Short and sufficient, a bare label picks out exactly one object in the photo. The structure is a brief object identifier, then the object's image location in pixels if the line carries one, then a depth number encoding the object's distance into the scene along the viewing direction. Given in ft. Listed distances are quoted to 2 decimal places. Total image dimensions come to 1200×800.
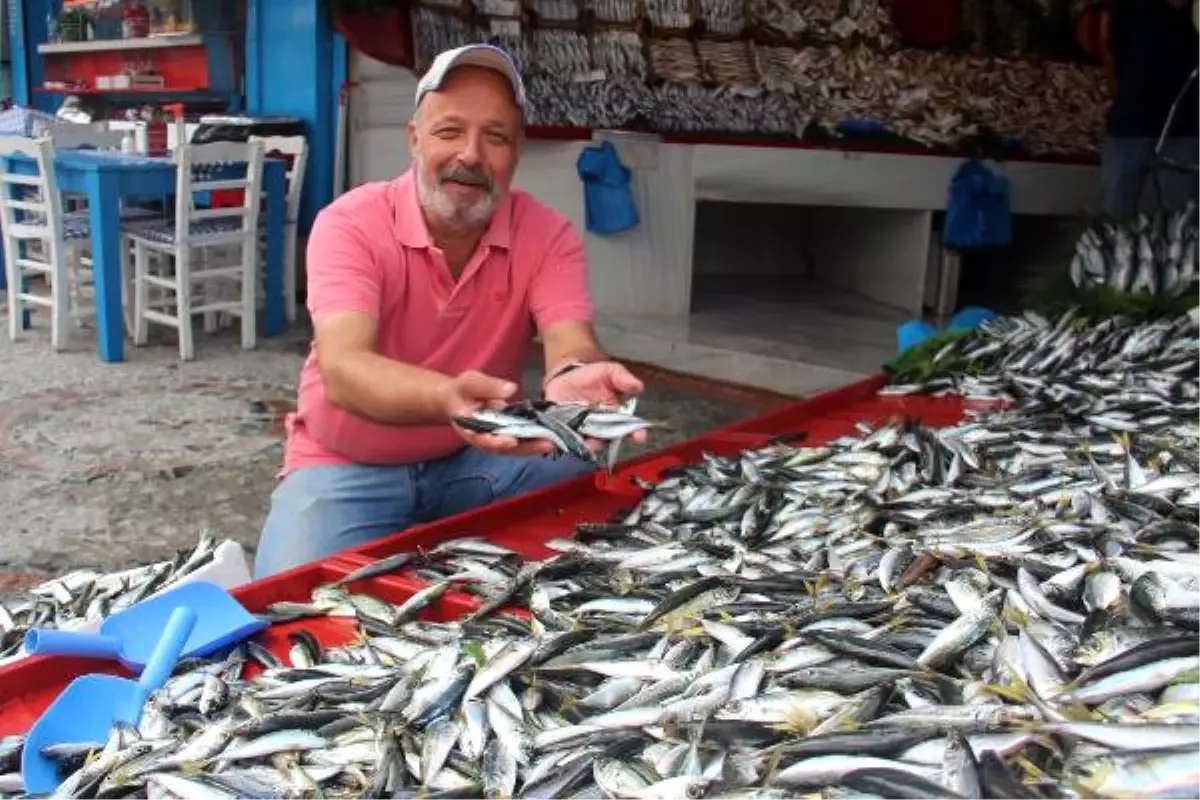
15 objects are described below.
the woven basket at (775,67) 32.73
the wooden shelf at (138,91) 35.58
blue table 23.00
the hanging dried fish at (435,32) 28.91
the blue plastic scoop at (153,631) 7.14
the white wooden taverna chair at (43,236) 23.58
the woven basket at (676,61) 32.12
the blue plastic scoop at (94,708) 5.96
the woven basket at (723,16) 33.06
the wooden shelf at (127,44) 34.67
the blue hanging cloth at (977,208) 30.07
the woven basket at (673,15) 32.48
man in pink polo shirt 9.62
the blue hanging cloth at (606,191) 27.07
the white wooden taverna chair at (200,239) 23.43
